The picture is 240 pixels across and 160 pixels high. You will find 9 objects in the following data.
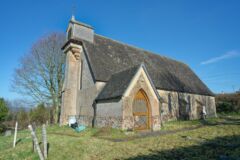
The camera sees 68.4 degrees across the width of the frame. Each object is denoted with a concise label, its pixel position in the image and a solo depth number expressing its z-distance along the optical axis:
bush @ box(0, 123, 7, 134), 20.61
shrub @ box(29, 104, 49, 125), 27.28
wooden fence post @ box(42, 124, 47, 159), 6.89
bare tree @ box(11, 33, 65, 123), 23.81
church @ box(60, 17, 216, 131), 14.15
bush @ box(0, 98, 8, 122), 19.98
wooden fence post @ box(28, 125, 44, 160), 6.36
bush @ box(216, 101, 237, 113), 30.87
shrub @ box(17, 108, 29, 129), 27.30
